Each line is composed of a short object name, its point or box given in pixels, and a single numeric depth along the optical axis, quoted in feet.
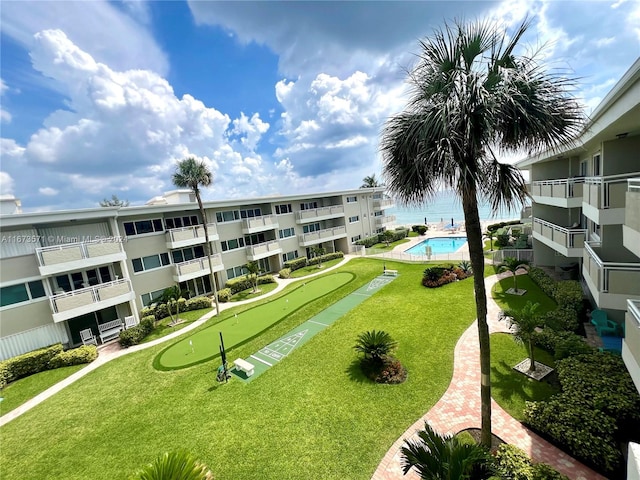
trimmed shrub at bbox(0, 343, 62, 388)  48.19
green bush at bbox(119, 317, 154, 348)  57.47
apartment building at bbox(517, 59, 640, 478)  21.18
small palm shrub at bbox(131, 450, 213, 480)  18.22
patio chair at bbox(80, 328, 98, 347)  58.03
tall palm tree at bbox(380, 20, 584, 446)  18.69
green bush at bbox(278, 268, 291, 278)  97.88
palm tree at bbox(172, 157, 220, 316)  62.39
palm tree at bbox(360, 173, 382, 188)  186.20
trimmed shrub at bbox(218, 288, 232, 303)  79.56
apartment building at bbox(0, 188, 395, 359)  49.85
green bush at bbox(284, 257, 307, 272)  103.71
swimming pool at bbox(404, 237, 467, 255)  118.86
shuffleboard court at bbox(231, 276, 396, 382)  44.27
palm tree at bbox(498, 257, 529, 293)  58.44
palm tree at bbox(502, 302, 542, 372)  33.83
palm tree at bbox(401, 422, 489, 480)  17.40
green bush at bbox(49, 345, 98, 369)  51.55
